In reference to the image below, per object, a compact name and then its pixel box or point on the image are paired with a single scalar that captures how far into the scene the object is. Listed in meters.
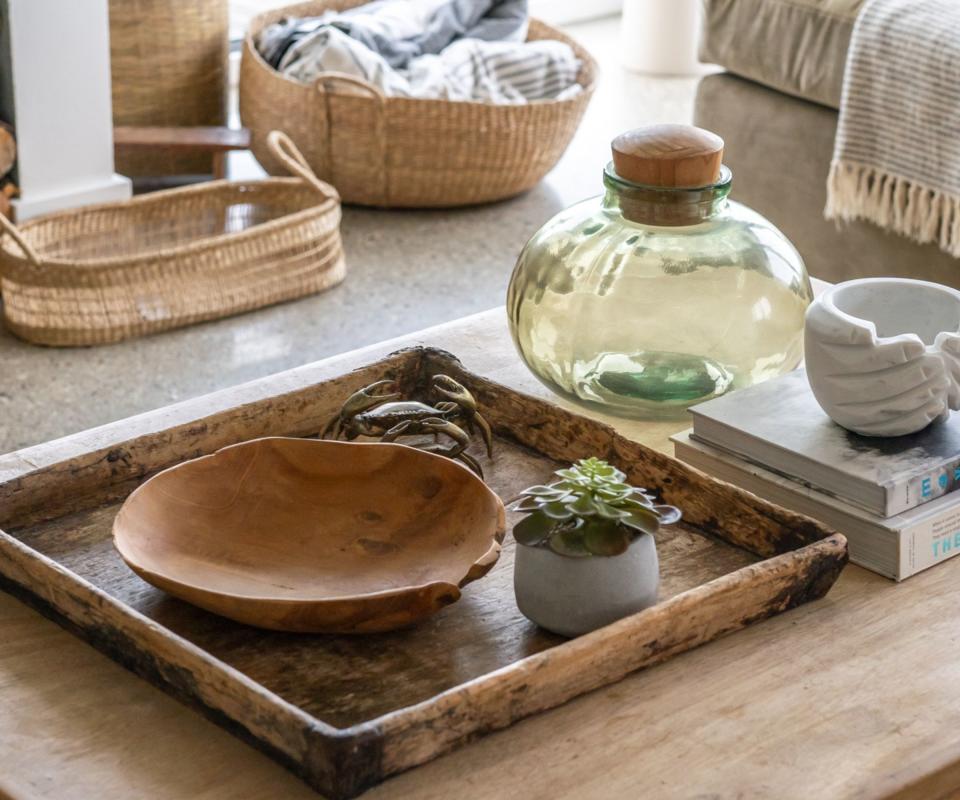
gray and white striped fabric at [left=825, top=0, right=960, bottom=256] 3.52
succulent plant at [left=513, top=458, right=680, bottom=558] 2.12
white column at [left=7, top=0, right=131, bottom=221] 4.30
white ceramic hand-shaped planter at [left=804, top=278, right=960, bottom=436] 2.31
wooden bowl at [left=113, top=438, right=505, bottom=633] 2.18
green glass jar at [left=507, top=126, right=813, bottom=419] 2.51
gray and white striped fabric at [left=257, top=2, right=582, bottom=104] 4.82
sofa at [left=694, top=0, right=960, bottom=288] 3.73
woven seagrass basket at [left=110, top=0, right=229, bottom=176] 4.86
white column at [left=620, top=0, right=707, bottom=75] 6.51
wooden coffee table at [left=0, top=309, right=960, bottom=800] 2.01
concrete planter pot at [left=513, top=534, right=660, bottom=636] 2.13
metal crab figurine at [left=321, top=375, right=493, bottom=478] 2.38
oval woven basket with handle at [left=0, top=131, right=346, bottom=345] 3.83
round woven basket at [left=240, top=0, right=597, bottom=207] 4.66
